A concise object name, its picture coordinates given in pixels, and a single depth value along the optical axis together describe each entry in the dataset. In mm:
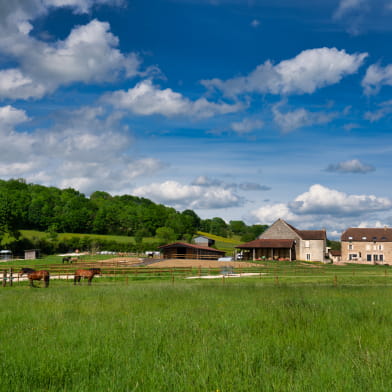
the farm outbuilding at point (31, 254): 75912
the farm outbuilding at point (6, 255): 75412
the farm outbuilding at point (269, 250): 80312
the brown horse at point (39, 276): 30264
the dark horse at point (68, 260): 59156
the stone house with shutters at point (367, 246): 90062
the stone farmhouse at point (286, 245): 81312
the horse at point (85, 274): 32562
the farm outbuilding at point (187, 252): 74688
